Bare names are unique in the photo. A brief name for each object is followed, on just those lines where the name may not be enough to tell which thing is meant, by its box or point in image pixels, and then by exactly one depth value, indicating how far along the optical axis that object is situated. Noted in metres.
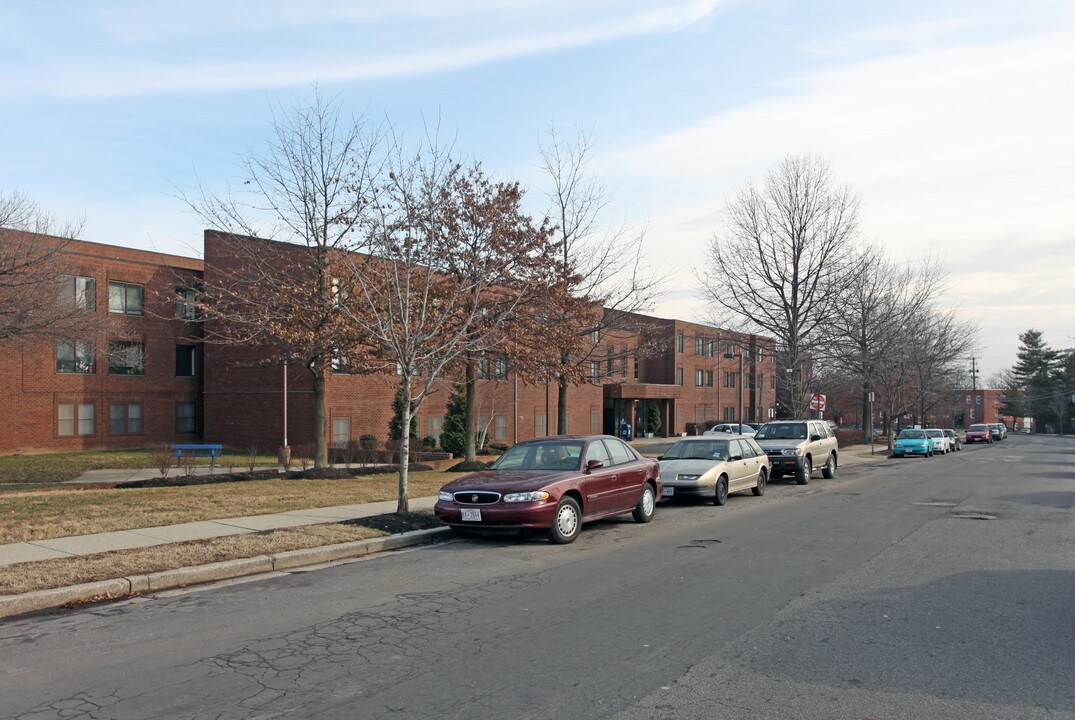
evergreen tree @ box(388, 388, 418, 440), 32.53
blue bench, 24.73
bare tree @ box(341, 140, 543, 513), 13.46
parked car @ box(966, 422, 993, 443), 60.56
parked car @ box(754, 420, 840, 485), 22.33
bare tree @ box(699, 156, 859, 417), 35.88
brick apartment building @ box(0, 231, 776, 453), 33.75
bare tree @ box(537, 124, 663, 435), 22.64
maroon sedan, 10.91
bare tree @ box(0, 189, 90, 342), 17.47
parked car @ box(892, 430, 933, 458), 39.31
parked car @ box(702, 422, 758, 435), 40.49
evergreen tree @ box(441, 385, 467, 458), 32.88
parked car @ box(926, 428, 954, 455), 42.25
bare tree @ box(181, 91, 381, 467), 19.64
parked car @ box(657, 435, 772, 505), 15.96
